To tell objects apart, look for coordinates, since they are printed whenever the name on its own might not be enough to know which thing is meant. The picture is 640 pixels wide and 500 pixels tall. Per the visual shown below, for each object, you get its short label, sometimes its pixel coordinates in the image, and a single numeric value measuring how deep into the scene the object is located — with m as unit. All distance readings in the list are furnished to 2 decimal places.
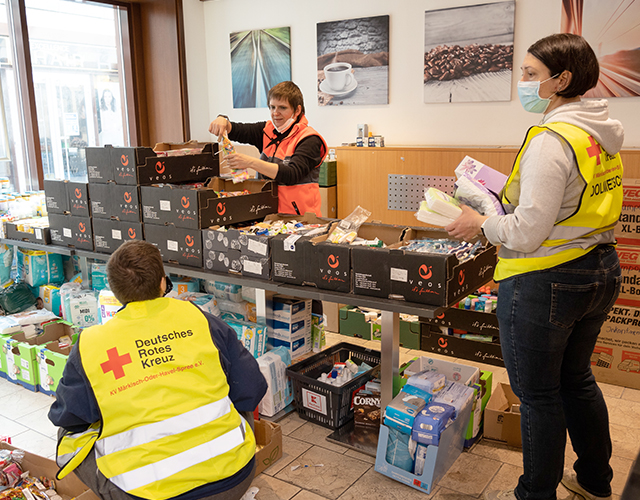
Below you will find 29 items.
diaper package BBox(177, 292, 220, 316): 3.27
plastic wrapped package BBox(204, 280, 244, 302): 3.37
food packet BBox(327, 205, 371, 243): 2.68
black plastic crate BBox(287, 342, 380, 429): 2.87
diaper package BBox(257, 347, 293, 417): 2.94
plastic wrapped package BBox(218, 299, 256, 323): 3.34
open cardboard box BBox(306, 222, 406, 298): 2.45
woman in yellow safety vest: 1.78
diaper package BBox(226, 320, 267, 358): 3.09
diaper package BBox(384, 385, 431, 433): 2.42
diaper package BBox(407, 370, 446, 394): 2.66
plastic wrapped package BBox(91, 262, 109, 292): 3.85
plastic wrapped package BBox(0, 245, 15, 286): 4.17
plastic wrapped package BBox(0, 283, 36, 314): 4.03
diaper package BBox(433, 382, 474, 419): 2.55
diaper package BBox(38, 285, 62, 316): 4.04
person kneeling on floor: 1.59
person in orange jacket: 3.18
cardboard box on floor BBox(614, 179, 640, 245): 3.39
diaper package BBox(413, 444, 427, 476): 2.41
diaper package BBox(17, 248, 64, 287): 4.09
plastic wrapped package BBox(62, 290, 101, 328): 3.83
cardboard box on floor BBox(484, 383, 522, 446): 2.73
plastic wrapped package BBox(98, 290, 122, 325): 3.21
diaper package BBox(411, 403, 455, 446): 2.35
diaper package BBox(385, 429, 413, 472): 2.46
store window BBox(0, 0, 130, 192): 4.93
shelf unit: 2.39
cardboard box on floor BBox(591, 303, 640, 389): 3.43
